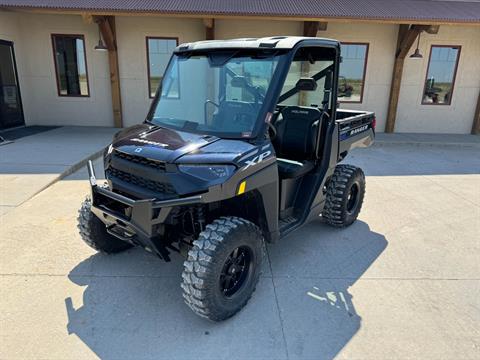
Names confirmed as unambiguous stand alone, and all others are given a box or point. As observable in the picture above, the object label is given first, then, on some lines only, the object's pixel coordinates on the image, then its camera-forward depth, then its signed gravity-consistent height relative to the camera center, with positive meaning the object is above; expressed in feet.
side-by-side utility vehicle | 7.84 -2.12
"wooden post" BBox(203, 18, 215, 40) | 29.60 +4.30
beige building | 31.42 +1.37
